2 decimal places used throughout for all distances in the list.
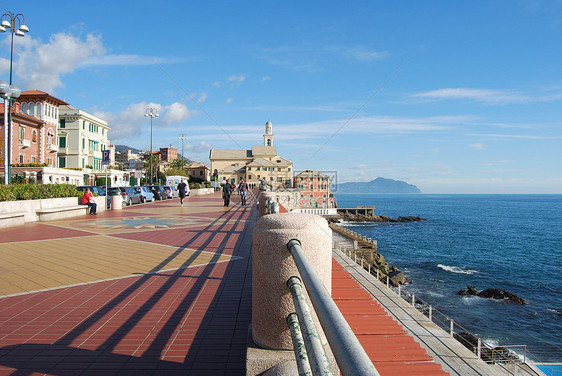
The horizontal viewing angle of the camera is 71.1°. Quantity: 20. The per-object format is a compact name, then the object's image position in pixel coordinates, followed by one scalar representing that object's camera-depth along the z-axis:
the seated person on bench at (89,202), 19.69
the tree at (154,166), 85.38
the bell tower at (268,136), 138.38
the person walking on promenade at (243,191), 24.73
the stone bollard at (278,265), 2.51
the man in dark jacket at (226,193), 24.54
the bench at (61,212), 16.28
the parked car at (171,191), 37.97
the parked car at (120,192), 27.30
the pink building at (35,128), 42.15
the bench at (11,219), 13.72
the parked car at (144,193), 30.82
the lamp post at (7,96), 16.98
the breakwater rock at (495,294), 26.25
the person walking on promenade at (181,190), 25.71
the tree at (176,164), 105.21
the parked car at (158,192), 35.23
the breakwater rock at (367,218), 90.06
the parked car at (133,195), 29.72
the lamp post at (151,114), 48.72
